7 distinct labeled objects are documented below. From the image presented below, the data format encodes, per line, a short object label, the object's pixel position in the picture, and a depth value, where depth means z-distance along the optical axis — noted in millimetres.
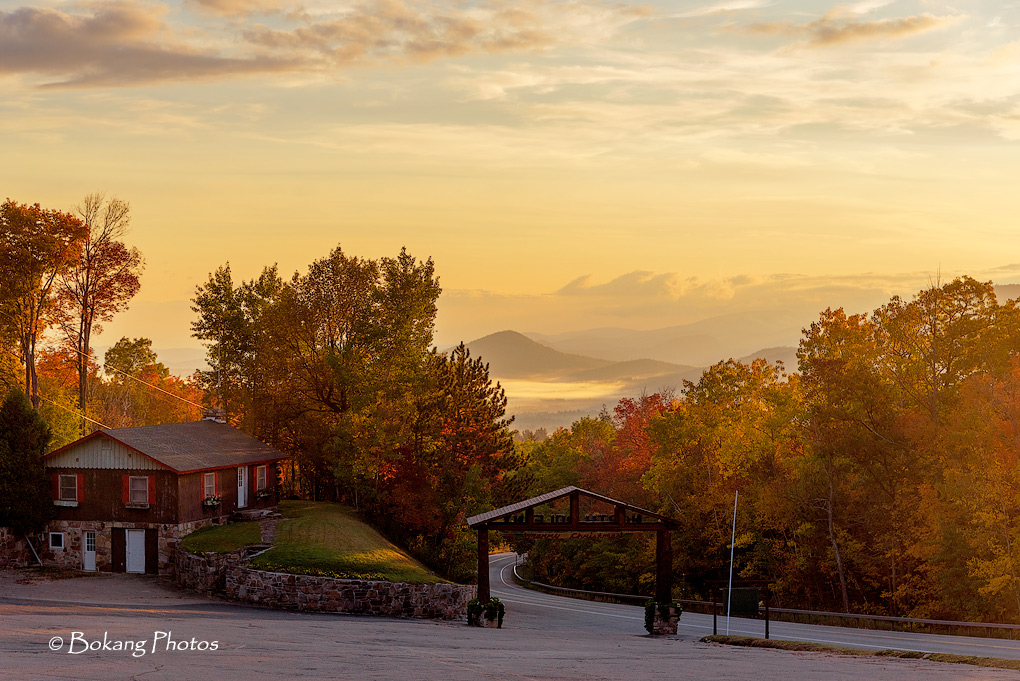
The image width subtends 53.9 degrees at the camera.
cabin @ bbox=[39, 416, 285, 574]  45562
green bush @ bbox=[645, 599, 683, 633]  37062
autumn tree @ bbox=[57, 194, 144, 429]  63312
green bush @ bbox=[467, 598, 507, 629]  37219
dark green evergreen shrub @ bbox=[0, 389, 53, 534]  45531
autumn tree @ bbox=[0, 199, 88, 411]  59125
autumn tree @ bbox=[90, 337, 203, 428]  86869
